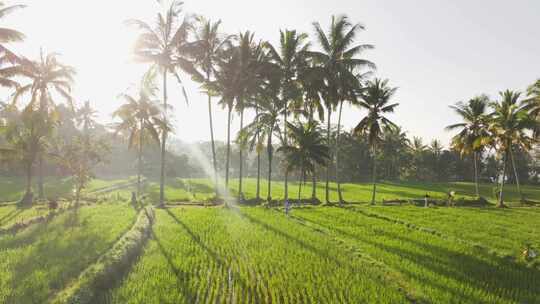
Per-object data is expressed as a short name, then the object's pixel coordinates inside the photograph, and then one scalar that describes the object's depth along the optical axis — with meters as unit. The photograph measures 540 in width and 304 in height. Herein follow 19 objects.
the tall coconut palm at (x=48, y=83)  23.31
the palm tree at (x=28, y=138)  21.70
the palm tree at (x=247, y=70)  23.31
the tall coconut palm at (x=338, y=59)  23.81
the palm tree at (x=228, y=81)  23.44
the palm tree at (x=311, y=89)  23.80
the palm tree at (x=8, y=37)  14.77
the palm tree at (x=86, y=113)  52.72
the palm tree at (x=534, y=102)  28.61
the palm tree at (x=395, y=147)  55.09
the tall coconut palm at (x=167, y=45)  19.98
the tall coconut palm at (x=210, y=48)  24.20
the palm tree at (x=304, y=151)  25.17
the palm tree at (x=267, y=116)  24.36
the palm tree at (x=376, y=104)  26.72
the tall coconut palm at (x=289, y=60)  24.33
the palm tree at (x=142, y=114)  22.42
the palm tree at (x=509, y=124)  26.36
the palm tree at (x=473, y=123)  31.72
